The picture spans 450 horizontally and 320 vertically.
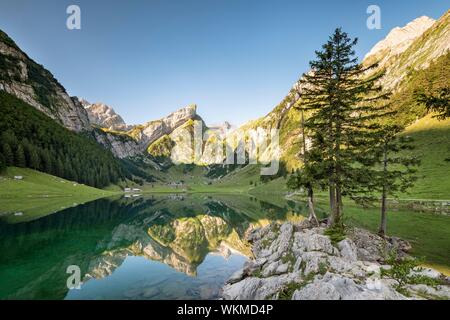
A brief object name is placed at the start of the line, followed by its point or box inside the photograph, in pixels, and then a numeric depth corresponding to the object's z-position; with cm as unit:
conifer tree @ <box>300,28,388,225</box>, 3011
